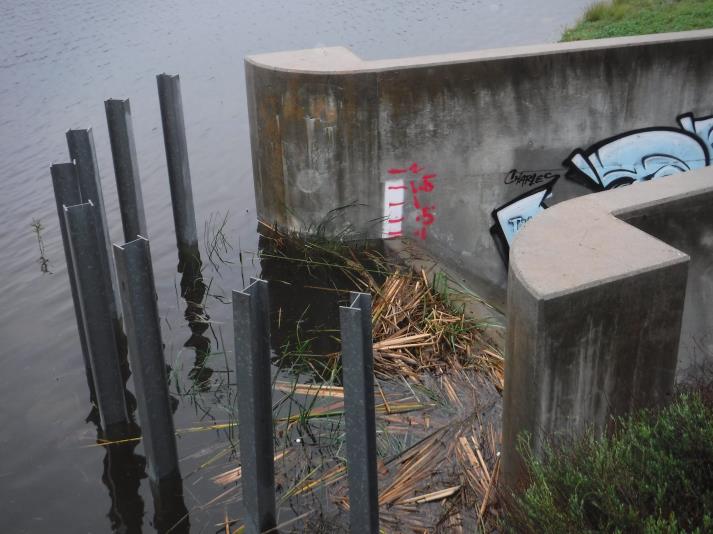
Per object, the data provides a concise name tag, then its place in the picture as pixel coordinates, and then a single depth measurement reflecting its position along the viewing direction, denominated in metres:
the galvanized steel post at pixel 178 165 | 8.96
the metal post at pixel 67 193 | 6.45
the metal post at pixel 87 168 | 7.00
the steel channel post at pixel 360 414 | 4.15
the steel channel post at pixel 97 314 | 5.69
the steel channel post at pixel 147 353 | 5.15
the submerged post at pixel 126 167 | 8.09
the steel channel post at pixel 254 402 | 4.57
